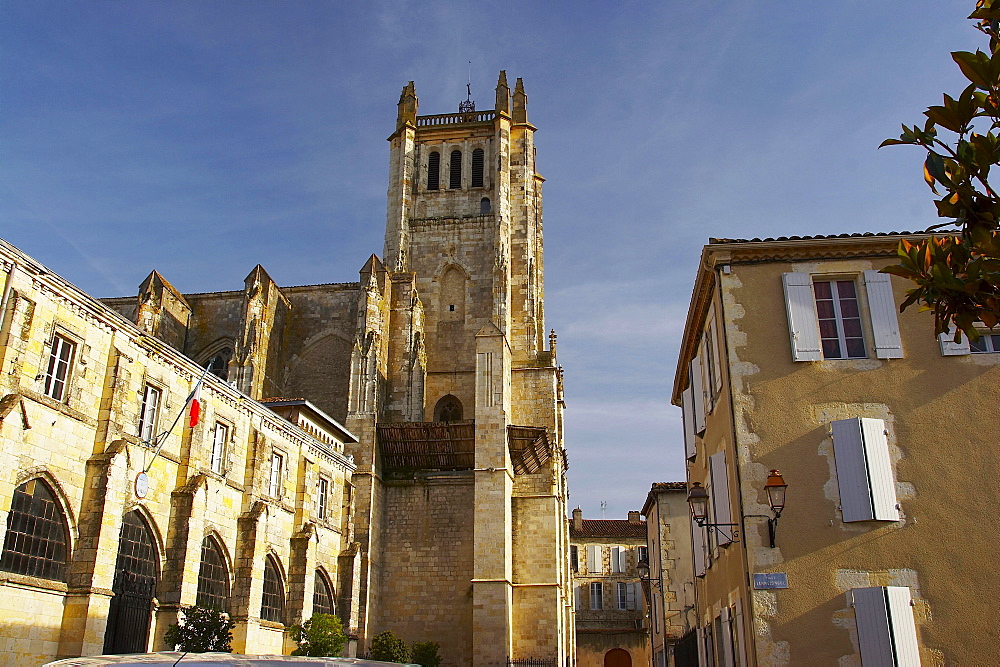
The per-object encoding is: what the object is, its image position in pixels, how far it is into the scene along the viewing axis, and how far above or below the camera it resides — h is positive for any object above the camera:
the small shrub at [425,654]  21.81 -0.06
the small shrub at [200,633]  14.17 +0.30
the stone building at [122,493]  12.52 +2.64
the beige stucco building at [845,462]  9.99 +2.23
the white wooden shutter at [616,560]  41.97 +4.22
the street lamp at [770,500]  10.05 +1.75
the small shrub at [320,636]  17.41 +0.31
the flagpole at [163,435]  14.73 +3.67
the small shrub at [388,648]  20.47 +0.08
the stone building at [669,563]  25.22 +2.56
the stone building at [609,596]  40.03 +2.51
